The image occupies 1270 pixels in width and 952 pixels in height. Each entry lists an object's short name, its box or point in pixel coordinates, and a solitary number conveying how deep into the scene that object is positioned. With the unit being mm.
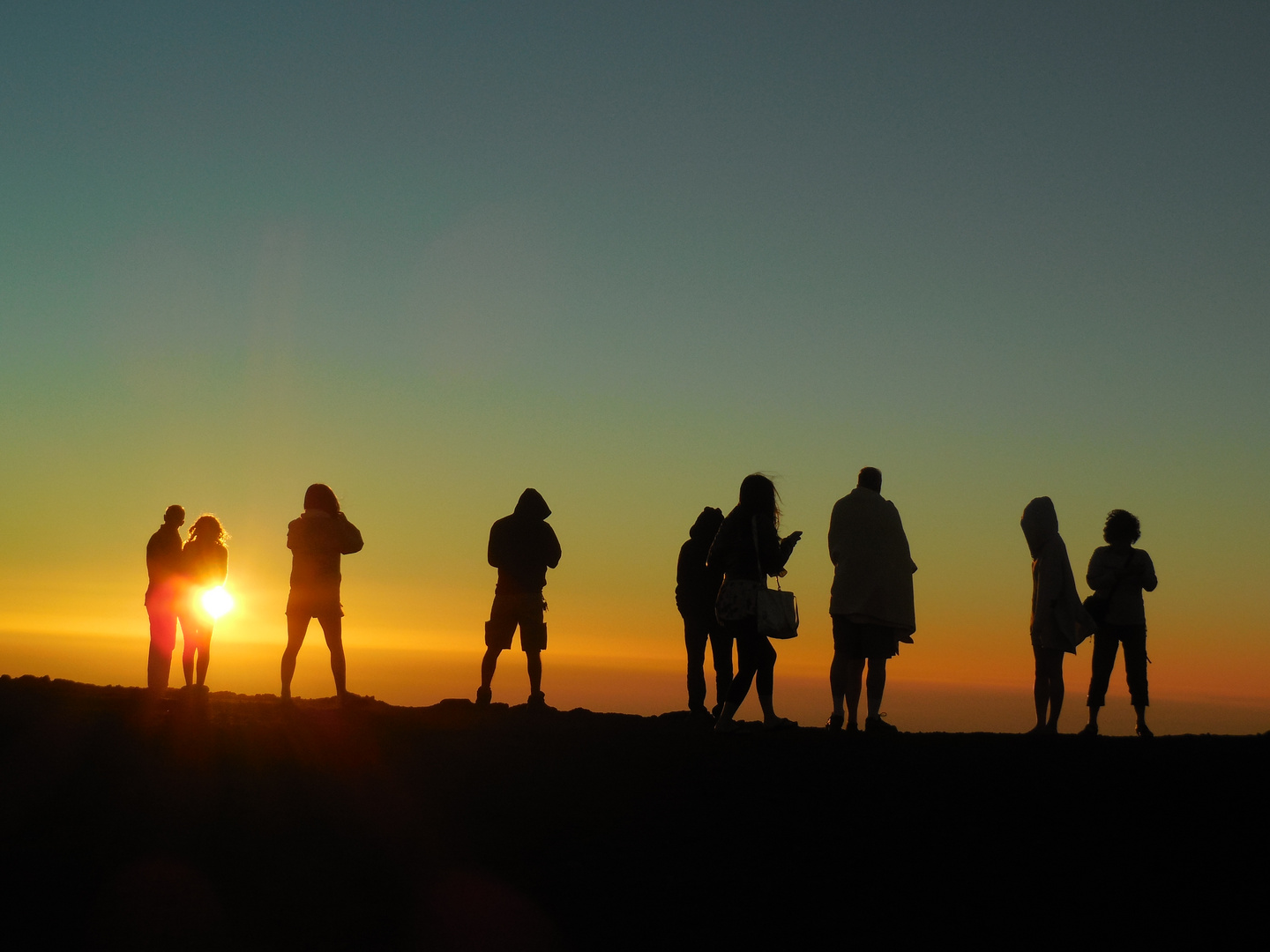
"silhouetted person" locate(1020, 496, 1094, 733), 10656
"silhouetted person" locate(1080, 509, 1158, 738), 10805
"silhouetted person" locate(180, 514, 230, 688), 12492
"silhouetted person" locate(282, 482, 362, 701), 12023
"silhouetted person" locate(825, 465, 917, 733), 10266
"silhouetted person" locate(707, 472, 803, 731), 9500
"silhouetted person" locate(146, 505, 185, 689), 12406
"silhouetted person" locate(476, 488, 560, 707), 12719
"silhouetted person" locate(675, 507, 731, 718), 12102
